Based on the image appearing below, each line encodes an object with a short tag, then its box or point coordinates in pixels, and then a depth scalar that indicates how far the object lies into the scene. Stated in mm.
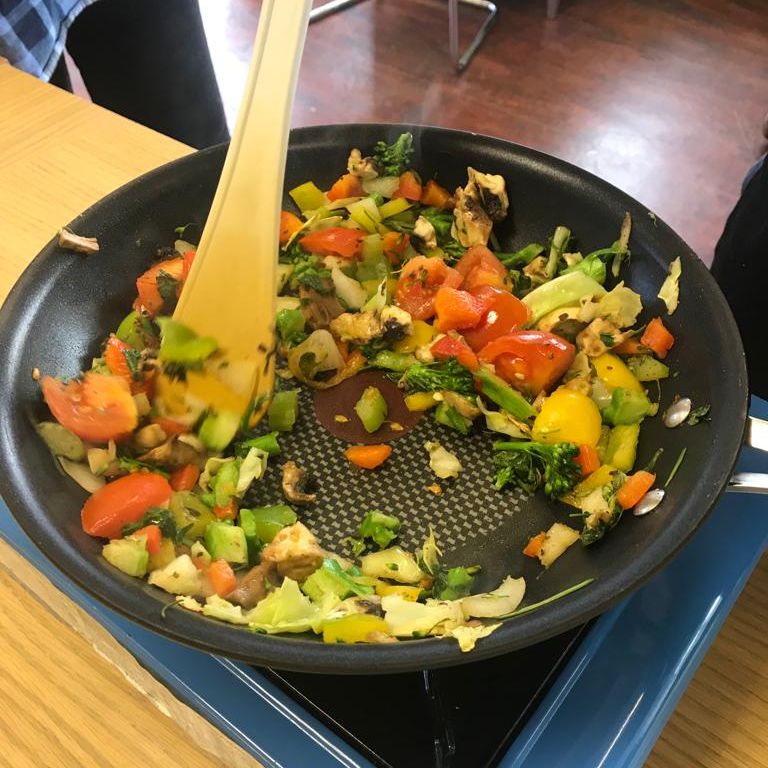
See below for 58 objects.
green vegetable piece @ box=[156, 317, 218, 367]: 361
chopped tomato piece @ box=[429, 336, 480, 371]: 394
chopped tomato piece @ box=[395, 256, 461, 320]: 417
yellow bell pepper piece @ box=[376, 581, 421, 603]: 328
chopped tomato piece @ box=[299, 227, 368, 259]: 433
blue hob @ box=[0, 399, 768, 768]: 304
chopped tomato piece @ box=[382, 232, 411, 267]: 439
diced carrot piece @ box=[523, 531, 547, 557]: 349
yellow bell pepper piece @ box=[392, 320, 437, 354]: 414
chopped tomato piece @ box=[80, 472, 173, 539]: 332
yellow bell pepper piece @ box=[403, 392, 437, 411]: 401
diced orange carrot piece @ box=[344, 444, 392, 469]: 381
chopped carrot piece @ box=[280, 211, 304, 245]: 442
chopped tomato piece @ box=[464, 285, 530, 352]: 403
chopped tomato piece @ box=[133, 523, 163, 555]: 326
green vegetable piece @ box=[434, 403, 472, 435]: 390
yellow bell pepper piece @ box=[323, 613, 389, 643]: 295
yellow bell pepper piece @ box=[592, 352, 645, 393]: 382
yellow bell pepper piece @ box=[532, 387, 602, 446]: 372
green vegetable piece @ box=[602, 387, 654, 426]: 371
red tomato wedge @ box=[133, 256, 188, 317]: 410
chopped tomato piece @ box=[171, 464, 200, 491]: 367
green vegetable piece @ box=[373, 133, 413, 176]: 434
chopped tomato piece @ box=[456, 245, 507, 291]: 417
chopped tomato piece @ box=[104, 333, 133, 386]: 381
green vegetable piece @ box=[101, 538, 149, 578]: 315
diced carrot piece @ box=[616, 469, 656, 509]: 336
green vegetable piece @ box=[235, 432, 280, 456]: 381
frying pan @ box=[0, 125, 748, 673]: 277
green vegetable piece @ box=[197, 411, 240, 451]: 373
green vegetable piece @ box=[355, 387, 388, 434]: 394
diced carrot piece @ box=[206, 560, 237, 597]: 329
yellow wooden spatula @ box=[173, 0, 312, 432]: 332
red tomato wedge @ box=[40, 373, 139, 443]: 353
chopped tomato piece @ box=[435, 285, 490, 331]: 401
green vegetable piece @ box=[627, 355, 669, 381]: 374
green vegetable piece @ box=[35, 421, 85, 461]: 344
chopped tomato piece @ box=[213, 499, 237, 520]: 359
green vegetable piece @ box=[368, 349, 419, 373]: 412
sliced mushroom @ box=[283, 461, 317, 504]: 366
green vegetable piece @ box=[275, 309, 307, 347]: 420
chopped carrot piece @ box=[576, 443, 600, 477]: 364
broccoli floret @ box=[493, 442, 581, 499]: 358
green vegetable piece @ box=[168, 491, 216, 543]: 351
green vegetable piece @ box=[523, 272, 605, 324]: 399
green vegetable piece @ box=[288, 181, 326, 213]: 444
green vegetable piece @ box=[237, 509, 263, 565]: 349
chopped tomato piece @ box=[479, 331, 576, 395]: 388
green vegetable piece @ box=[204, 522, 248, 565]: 341
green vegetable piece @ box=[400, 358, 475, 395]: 393
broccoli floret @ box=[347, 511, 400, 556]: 353
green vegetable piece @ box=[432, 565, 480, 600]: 335
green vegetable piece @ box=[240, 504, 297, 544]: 356
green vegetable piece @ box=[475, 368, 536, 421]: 384
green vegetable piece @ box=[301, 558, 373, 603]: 326
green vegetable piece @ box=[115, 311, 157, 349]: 402
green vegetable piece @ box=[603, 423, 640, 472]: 364
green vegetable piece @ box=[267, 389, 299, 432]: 394
